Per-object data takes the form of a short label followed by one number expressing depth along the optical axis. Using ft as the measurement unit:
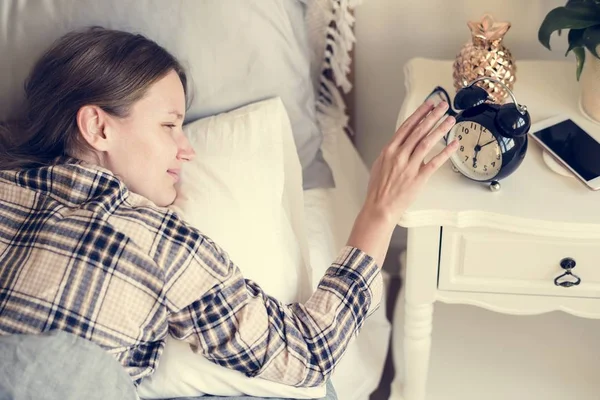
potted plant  6.32
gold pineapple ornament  6.48
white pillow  5.98
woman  5.70
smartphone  6.31
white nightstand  6.19
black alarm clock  6.07
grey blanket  5.42
